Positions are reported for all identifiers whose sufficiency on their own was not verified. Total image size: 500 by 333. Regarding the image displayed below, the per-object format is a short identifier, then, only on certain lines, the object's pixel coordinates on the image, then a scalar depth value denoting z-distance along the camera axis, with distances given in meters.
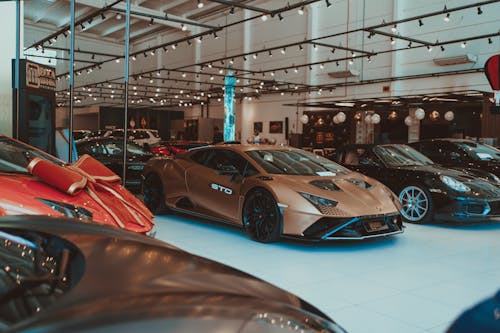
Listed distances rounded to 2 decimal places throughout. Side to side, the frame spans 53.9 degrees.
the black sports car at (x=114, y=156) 8.77
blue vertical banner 23.00
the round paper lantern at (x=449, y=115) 16.29
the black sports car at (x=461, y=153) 8.72
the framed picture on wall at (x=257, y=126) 26.78
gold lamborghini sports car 5.16
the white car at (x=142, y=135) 19.42
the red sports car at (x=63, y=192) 3.11
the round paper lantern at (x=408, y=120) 17.52
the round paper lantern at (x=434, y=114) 17.33
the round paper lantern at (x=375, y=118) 17.83
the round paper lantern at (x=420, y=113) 16.33
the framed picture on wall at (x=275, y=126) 25.56
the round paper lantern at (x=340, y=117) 18.64
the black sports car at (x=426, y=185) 6.67
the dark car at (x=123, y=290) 0.91
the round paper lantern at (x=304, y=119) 20.44
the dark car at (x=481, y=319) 1.29
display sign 6.78
